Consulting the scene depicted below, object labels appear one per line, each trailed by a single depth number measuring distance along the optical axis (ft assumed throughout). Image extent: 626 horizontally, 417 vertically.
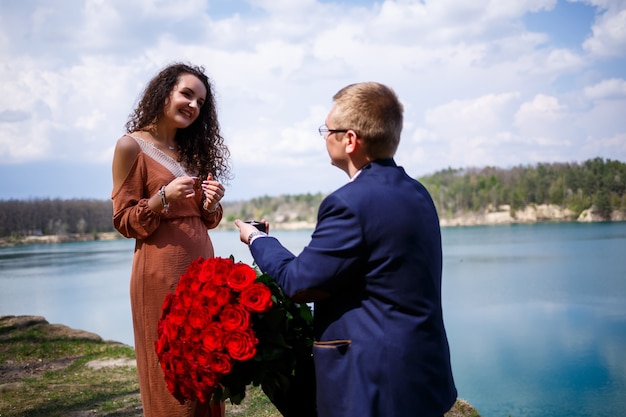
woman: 8.46
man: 5.64
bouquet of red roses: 6.28
